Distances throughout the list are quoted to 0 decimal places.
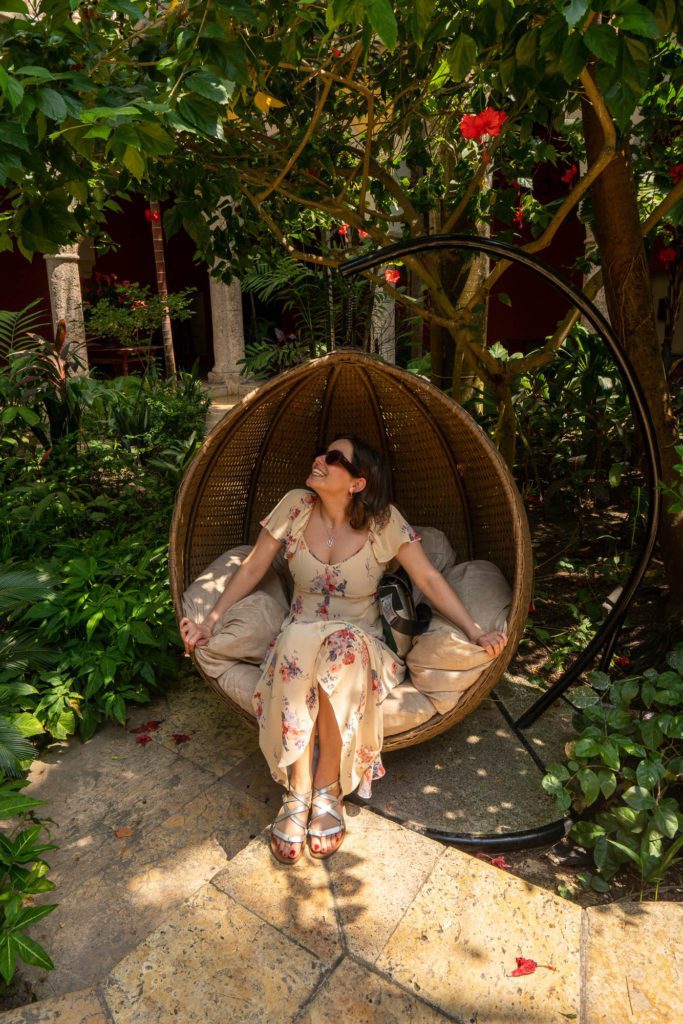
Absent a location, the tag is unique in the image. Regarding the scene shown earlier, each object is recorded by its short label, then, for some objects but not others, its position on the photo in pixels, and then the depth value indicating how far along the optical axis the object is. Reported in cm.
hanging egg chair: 277
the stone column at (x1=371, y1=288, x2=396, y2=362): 630
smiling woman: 219
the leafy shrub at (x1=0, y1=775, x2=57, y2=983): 171
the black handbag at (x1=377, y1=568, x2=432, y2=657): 263
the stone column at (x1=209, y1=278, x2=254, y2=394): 964
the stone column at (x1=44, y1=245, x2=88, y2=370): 705
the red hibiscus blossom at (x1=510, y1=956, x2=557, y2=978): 168
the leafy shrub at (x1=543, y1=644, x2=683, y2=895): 204
